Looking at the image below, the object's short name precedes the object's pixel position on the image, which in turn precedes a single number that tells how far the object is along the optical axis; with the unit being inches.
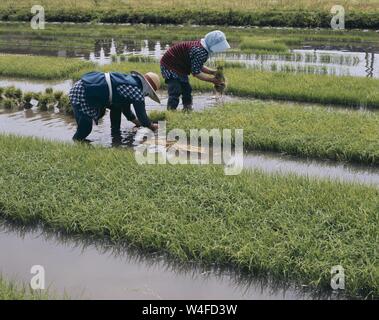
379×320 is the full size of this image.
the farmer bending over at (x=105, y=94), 245.8
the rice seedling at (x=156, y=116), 292.4
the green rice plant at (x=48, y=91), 360.8
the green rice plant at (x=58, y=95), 343.9
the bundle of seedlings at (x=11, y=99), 350.6
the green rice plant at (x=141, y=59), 522.5
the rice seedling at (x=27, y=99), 349.7
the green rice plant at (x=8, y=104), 349.8
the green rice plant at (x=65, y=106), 329.6
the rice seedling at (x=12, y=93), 358.3
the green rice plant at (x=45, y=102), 341.4
